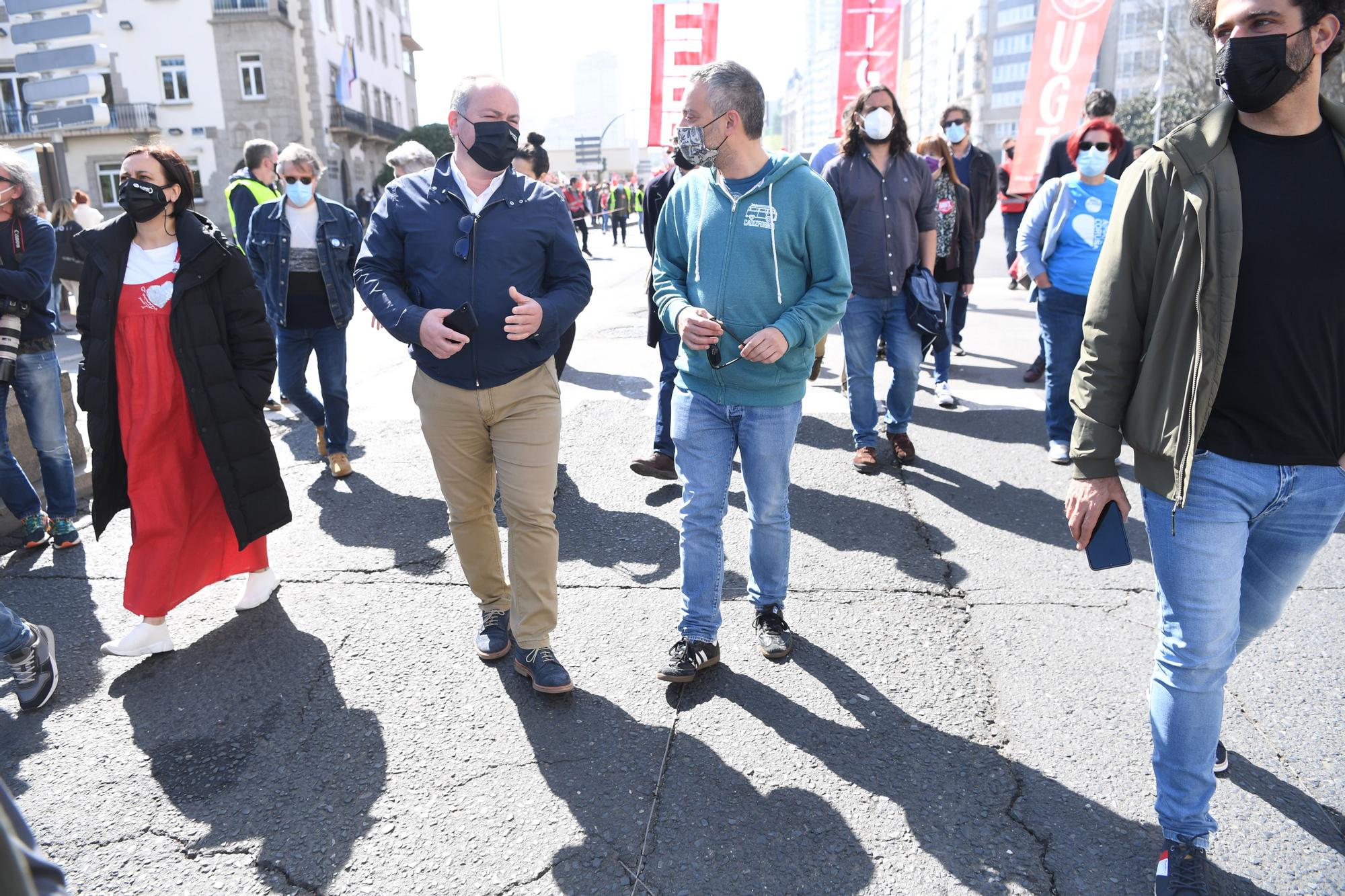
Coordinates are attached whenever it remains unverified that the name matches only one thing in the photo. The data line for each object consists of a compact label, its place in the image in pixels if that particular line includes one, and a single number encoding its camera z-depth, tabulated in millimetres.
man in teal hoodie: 3193
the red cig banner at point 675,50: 10969
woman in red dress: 3701
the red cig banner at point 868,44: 11375
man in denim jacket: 5828
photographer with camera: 4457
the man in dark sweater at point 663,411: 5734
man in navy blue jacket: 3227
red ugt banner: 10148
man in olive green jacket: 2080
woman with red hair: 5391
